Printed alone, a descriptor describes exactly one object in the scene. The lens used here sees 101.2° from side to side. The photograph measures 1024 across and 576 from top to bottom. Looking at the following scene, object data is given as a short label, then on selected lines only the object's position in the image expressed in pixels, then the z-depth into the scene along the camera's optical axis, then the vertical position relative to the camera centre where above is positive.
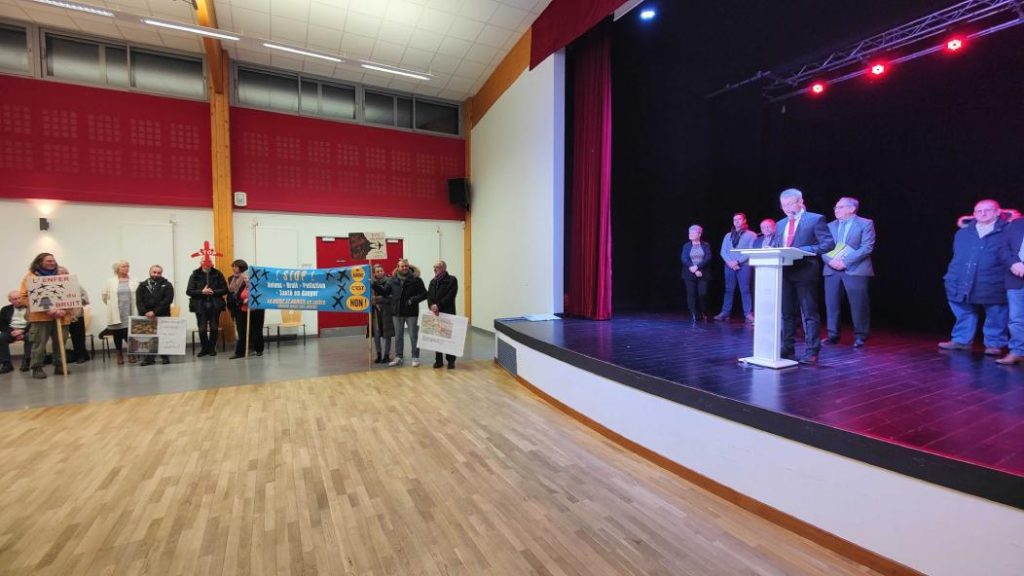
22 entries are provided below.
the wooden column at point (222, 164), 6.70 +1.86
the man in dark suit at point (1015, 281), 3.15 -0.10
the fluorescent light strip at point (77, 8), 4.37 +2.90
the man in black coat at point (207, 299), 5.80 -0.27
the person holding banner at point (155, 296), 5.44 -0.20
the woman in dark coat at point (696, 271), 5.33 +0.02
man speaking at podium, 2.87 +0.01
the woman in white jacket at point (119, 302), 5.58 -0.28
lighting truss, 4.02 +2.53
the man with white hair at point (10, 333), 4.92 -0.60
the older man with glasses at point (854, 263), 3.76 +0.07
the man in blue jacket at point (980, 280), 3.42 -0.10
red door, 7.61 +0.33
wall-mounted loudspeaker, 8.47 +1.72
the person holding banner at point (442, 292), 5.09 -0.19
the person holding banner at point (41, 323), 4.65 -0.45
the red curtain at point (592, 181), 5.33 +1.24
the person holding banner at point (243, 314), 5.86 -0.49
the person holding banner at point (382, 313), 5.32 -0.46
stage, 1.47 -0.70
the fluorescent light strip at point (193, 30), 4.74 +2.96
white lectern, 2.74 -0.20
